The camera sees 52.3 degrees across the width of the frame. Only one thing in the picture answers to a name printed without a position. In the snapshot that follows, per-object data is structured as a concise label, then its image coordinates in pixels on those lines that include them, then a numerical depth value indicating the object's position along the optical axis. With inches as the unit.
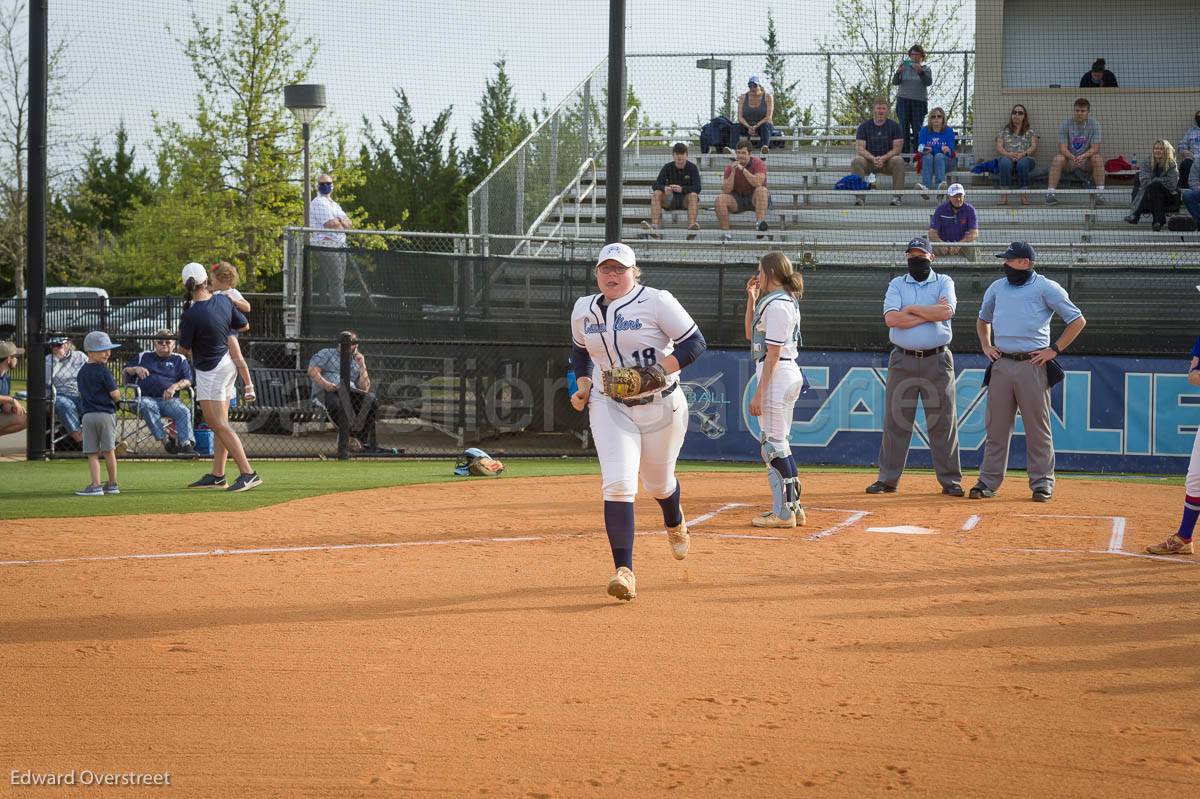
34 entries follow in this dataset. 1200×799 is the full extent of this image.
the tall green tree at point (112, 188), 2177.7
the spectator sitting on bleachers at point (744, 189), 797.9
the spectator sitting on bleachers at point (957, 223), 680.4
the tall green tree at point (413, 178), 2096.5
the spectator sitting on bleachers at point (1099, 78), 864.9
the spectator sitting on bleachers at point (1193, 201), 706.2
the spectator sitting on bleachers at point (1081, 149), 796.6
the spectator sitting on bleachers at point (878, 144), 841.5
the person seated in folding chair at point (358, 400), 604.1
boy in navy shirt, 439.5
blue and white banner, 562.9
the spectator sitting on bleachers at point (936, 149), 809.5
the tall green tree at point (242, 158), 1405.0
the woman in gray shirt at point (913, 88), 845.8
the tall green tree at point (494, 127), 2261.3
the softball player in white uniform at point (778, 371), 357.7
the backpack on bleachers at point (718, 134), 898.1
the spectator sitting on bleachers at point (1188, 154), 738.2
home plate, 370.0
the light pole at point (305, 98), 767.7
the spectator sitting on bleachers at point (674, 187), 803.0
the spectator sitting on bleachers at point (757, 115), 875.4
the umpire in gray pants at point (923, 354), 446.9
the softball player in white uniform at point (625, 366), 271.9
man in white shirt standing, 667.4
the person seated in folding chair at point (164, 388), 588.4
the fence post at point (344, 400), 581.0
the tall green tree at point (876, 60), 936.9
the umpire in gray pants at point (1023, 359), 435.5
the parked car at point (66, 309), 1154.7
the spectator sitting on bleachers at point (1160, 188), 732.7
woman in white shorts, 438.6
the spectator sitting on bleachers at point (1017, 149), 812.6
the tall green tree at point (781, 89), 937.5
